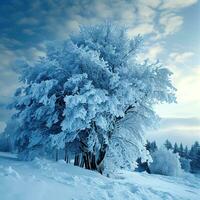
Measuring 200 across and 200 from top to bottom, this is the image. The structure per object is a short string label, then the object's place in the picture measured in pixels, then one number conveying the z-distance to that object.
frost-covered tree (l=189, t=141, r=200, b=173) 86.99
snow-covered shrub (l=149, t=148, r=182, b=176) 61.38
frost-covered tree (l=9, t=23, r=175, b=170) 15.85
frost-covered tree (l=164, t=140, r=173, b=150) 105.01
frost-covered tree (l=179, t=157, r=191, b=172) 86.80
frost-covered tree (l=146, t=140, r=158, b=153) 99.41
